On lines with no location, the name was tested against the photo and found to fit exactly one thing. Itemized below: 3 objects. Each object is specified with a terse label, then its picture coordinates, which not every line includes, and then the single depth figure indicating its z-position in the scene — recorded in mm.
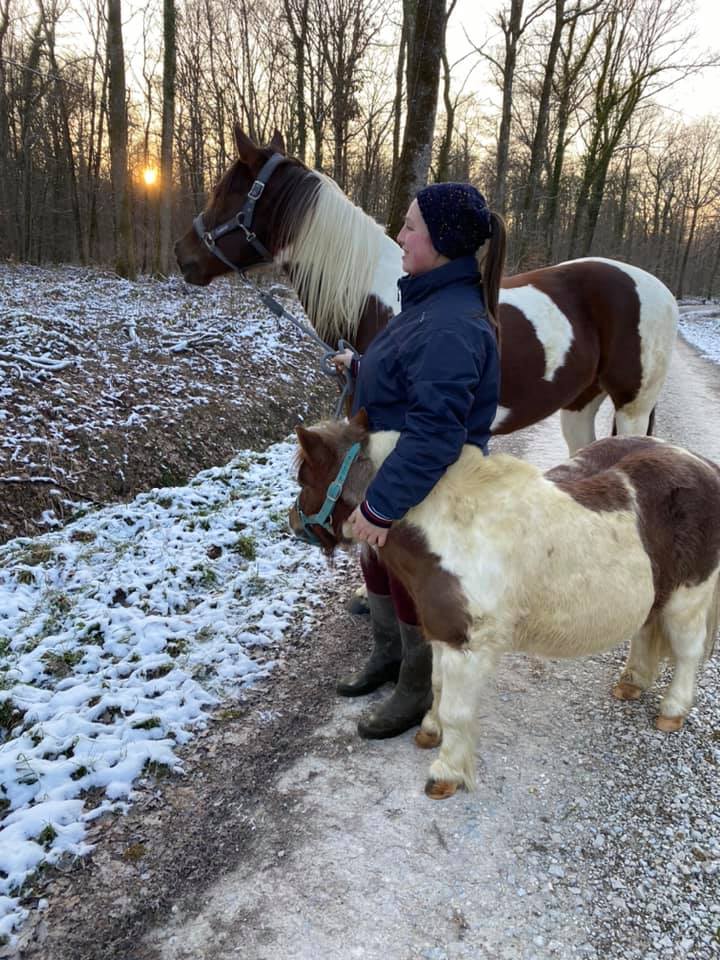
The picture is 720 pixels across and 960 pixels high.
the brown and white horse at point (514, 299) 3260
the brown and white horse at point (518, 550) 2068
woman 1894
